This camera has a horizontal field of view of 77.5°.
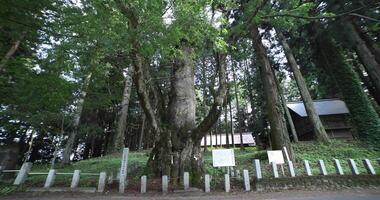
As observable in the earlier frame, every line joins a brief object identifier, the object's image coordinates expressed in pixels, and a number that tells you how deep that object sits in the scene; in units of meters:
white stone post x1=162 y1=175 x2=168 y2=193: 5.34
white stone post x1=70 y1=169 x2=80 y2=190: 5.69
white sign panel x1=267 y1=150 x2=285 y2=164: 6.37
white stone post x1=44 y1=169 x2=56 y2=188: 5.76
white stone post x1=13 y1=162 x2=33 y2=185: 5.92
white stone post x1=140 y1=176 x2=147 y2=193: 5.47
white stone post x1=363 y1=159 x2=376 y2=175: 6.04
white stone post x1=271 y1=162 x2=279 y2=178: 5.82
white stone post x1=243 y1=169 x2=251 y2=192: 5.60
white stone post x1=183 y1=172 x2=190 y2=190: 5.39
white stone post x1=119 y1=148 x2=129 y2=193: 5.65
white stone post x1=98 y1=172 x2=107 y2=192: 5.59
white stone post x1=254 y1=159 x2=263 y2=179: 5.72
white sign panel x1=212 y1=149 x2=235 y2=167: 6.06
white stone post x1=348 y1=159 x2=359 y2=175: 6.00
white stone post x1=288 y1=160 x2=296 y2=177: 5.91
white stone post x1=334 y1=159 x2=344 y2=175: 6.14
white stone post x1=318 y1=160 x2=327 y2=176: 6.03
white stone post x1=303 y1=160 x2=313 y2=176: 6.11
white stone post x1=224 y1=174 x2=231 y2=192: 5.58
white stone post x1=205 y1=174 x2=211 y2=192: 5.49
